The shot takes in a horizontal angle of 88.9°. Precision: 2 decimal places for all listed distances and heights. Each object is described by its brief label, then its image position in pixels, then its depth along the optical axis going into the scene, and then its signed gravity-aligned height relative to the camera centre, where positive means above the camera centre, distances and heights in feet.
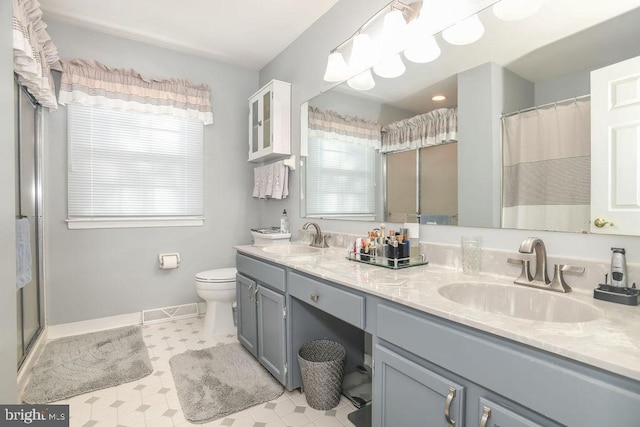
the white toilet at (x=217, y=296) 8.56 -2.27
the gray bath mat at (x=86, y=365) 6.15 -3.31
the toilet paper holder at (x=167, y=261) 9.66 -1.46
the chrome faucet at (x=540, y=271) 3.61 -0.71
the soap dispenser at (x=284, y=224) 9.34 -0.36
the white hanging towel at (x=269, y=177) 9.71 +1.04
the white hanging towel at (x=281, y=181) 9.34 +0.88
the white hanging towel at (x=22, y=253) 5.64 -0.74
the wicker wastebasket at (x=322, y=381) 5.49 -2.91
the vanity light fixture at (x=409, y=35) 4.73 +3.03
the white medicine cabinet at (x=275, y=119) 9.05 +2.62
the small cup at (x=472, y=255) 4.64 -0.64
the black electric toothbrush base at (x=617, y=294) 3.13 -0.83
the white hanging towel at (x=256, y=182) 10.61 +0.97
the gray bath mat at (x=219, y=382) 5.64 -3.34
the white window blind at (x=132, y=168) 8.75 +1.28
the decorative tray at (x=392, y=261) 5.07 -0.81
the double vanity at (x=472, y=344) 2.21 -1.17
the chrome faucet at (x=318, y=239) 7.78 -0.68
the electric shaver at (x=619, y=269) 3.28 -0.59
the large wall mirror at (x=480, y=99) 3.74 +1.64
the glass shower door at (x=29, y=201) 6.66 +0.26
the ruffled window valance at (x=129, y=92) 8.48 +3.40
